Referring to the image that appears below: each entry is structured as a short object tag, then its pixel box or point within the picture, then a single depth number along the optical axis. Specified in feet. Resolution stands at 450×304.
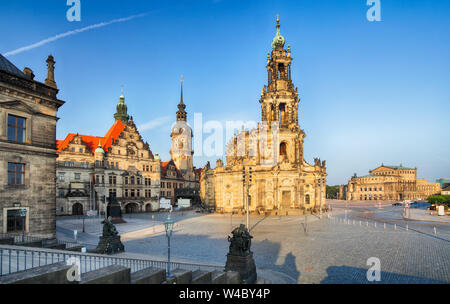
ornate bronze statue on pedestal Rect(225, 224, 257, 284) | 41.32
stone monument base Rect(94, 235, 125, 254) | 58.29
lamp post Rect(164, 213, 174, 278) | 38.70
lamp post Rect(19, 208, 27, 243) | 57.93
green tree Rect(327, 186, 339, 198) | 587.68
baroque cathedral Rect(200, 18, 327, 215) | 168.55
